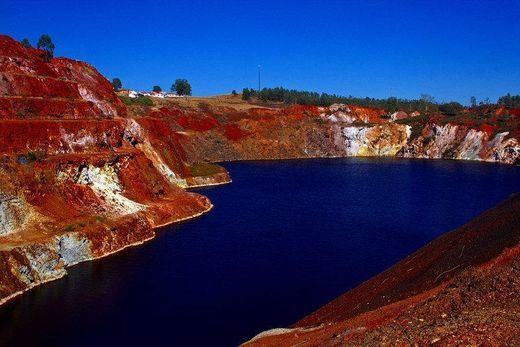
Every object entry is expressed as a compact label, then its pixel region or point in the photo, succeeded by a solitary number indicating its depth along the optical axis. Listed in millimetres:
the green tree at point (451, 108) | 175575
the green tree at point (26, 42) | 107188
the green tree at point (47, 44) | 99888
